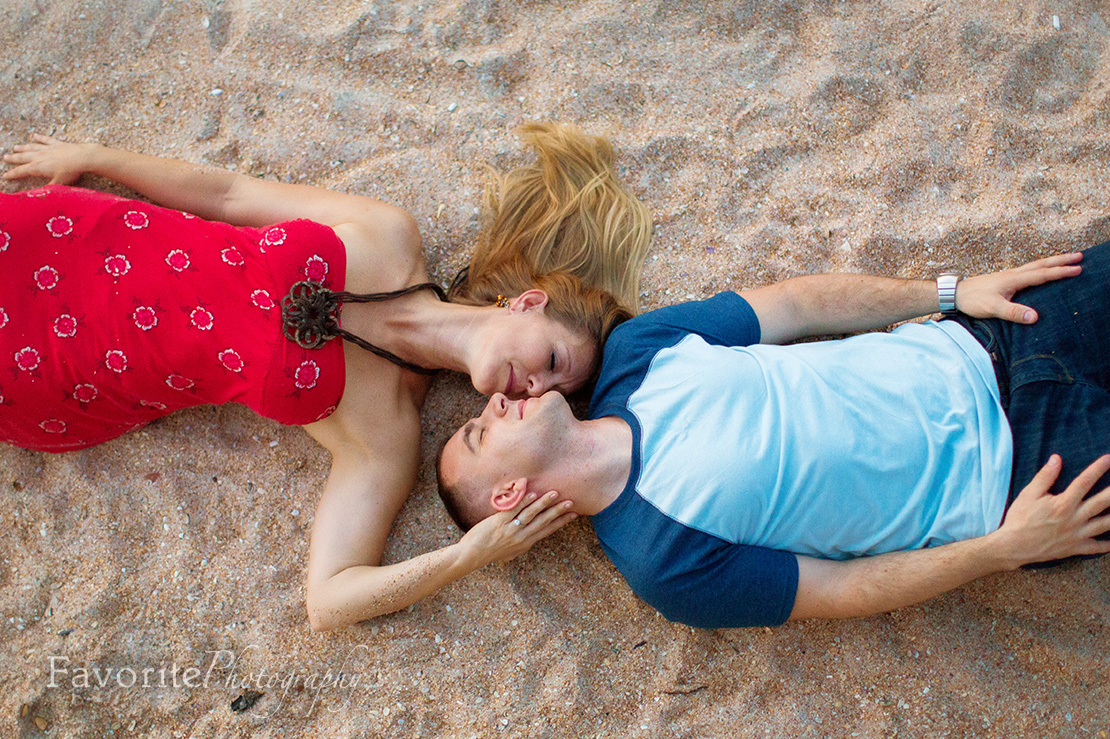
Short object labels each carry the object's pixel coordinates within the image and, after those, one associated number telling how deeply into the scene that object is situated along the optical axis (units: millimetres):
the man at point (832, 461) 2221
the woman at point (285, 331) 2449
